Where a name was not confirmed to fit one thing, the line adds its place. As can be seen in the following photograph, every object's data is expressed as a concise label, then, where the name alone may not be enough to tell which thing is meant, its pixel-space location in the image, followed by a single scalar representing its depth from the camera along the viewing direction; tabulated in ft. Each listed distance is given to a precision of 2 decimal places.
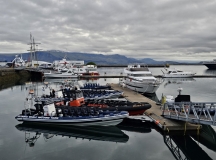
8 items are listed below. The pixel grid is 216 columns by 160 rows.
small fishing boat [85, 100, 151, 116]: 55.99
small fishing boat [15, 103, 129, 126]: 50.17
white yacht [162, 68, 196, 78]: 210.08
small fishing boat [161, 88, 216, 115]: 44.04
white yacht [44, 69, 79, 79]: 196.71
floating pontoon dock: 46.97
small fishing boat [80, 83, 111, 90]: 103.86
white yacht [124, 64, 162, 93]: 99.97
